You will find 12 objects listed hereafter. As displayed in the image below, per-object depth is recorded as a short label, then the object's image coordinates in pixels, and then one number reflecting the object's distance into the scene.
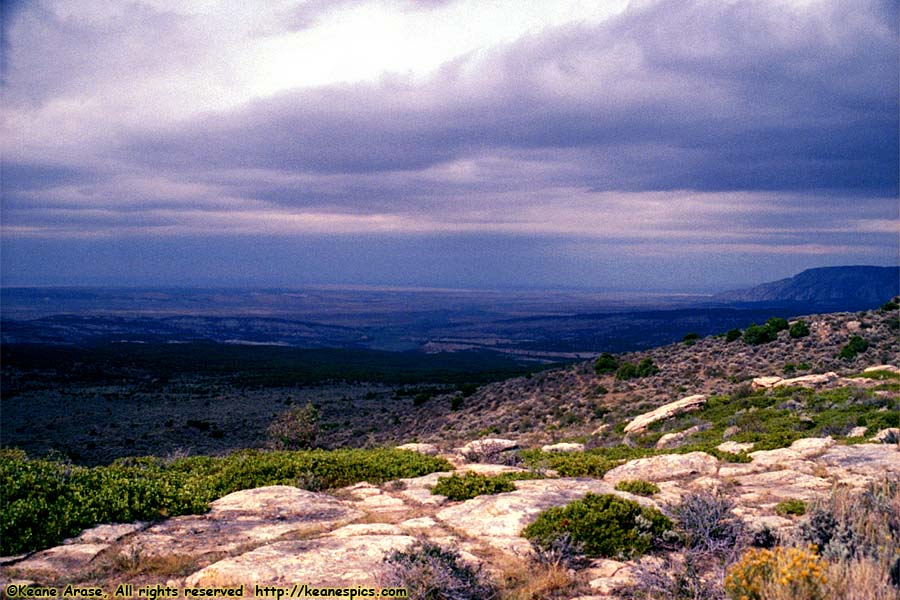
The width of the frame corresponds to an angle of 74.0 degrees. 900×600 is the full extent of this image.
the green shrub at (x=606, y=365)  38.97
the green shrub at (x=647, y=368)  35.50
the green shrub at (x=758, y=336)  36.34
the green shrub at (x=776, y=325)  37.22
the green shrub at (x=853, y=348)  29.95
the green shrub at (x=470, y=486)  8.60
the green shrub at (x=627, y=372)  35.81
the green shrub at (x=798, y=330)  35.38
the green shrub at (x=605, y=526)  6.51
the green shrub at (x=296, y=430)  29.44
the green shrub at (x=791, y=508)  7.66
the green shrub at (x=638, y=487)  8.65
